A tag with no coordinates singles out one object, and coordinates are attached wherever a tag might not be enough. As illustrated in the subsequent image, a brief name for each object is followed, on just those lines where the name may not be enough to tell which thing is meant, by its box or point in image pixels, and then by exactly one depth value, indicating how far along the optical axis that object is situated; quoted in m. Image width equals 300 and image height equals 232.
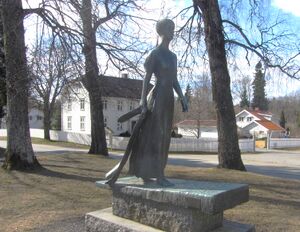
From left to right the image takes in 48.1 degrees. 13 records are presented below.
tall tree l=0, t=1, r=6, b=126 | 17.20
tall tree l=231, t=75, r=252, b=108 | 73.46
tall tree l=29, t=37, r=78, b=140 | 10.02
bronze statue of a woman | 4.24
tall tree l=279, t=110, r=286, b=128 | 72.05
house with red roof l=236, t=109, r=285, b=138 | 58.97
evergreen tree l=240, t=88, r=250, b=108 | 75.23
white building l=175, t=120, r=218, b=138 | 45.41
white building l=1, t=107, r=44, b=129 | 67.01
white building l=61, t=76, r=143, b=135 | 44.58
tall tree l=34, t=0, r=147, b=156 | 10.05
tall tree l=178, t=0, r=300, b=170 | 11.29
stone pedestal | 3.67
